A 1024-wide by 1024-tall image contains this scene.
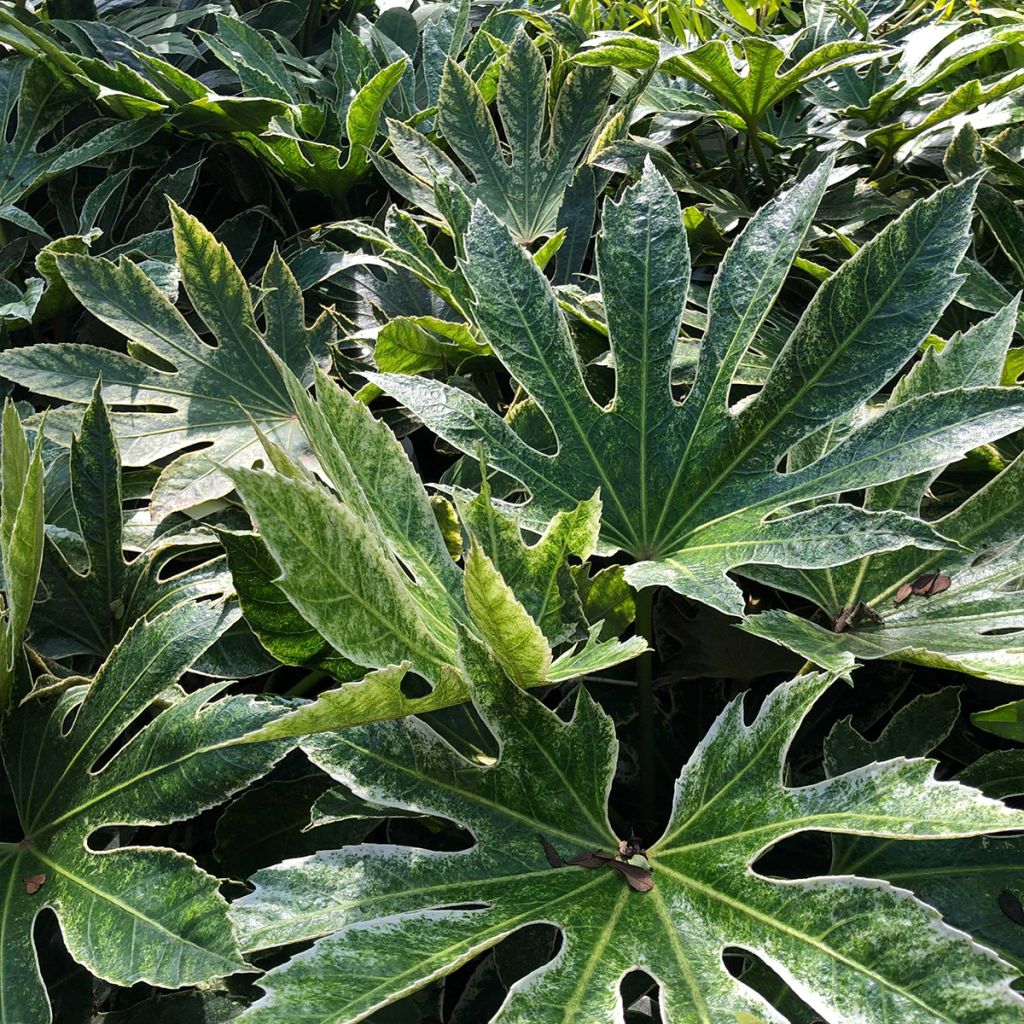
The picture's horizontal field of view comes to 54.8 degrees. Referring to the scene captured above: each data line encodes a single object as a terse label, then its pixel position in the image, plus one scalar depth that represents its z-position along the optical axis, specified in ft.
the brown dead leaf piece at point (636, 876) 2.06
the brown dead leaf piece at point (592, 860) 2.11
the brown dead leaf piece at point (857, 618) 2.56
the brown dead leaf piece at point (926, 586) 2.61
